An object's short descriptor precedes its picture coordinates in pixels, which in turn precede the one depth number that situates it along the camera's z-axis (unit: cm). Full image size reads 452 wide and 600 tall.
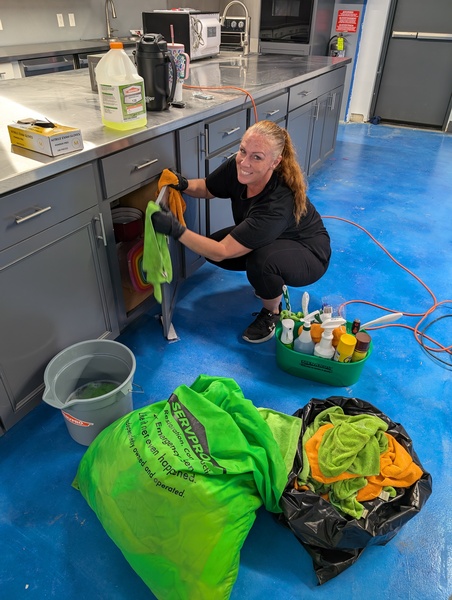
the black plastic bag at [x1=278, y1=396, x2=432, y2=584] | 111
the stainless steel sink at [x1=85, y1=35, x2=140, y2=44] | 400
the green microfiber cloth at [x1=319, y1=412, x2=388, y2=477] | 119
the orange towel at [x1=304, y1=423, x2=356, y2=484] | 119
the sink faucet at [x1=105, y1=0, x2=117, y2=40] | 413
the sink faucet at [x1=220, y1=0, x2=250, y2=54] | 350
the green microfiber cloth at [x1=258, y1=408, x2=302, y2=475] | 124
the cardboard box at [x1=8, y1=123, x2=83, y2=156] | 125
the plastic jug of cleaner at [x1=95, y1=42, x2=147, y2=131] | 144
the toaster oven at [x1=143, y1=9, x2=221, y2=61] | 249
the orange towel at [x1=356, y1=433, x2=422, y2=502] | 119
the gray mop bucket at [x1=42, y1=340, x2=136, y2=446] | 131
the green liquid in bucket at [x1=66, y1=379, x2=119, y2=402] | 155
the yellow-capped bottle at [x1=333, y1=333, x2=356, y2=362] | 157
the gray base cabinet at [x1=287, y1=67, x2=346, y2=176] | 294
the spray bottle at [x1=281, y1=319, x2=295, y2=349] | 168
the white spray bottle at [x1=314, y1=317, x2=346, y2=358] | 162
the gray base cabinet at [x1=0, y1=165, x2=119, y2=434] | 123
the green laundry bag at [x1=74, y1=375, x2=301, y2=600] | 102
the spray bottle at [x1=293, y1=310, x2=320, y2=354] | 165
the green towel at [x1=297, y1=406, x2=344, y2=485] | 123
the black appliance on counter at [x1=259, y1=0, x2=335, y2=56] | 365
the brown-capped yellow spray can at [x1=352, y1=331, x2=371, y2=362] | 157
